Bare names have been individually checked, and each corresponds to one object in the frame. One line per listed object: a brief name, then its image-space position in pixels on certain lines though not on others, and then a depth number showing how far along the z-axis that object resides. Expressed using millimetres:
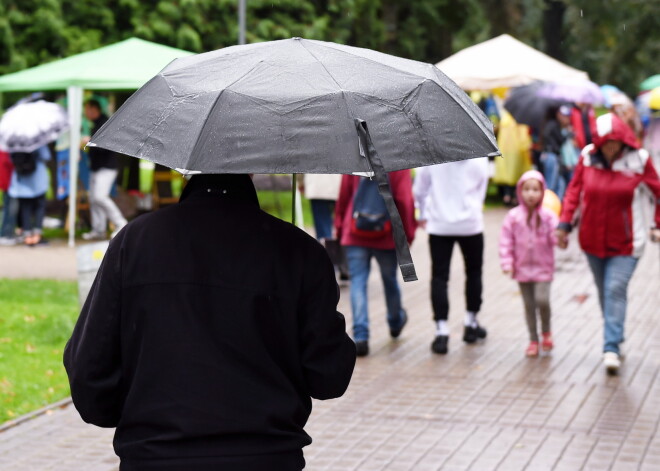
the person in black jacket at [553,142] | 18578
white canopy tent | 18922
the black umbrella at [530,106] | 17984
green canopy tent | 14969
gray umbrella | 3094
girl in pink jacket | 8984
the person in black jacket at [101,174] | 15672
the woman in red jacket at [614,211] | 8281
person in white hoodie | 8883
